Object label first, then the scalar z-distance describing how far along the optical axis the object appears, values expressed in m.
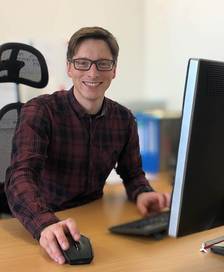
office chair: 1.71
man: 1.42
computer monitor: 0.78
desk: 1.00
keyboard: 1.18
